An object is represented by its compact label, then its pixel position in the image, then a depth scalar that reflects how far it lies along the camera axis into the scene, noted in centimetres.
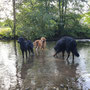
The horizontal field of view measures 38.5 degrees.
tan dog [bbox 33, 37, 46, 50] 1017
